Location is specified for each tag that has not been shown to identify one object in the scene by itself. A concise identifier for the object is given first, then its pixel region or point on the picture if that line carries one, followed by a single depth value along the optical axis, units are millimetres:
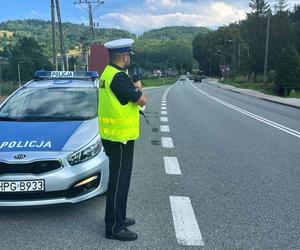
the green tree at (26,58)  71716
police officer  2713
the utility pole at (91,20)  38636
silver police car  2987
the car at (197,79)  68982
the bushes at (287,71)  24502
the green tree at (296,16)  49325
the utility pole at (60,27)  24606
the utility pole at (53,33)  22974
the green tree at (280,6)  58892
